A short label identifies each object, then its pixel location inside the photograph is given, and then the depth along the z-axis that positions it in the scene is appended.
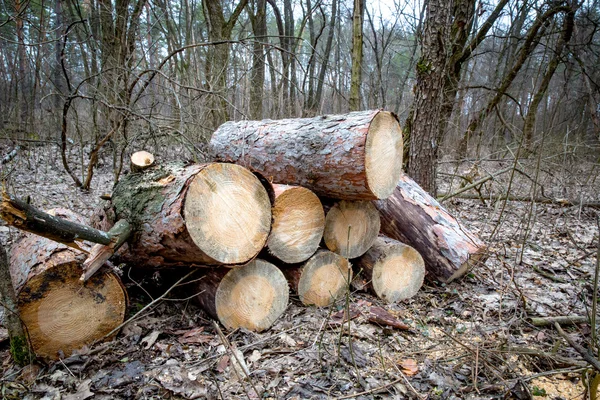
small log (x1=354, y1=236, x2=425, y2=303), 2.94
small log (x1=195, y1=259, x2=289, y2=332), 2.44
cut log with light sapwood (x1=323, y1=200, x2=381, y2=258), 2.85
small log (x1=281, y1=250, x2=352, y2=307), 2.73
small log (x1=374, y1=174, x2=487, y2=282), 3.12
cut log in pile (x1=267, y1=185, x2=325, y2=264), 2.54
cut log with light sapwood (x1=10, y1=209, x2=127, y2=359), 2.08
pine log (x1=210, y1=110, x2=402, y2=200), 2.52
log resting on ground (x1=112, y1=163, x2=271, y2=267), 2.10
